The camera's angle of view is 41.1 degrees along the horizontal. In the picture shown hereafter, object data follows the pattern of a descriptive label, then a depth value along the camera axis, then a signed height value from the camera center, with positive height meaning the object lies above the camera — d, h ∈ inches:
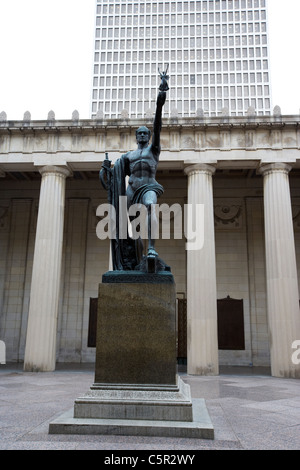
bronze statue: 264.2 +103.1
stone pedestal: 197.2 -20.2
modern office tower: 4252.0 +2908.7
